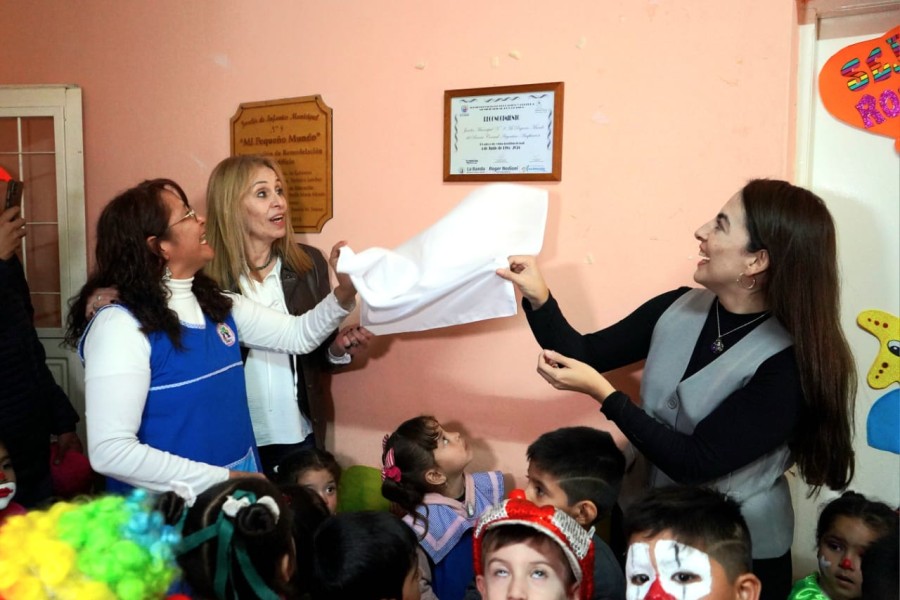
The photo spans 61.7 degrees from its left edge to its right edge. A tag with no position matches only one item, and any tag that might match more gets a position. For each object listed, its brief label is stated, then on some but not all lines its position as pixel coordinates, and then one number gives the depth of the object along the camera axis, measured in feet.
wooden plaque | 9.03
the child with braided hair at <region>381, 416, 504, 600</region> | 6.91
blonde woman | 7.70
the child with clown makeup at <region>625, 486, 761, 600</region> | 4.44
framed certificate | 7.69
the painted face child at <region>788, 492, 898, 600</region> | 5.64
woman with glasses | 5.58
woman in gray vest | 5.16
